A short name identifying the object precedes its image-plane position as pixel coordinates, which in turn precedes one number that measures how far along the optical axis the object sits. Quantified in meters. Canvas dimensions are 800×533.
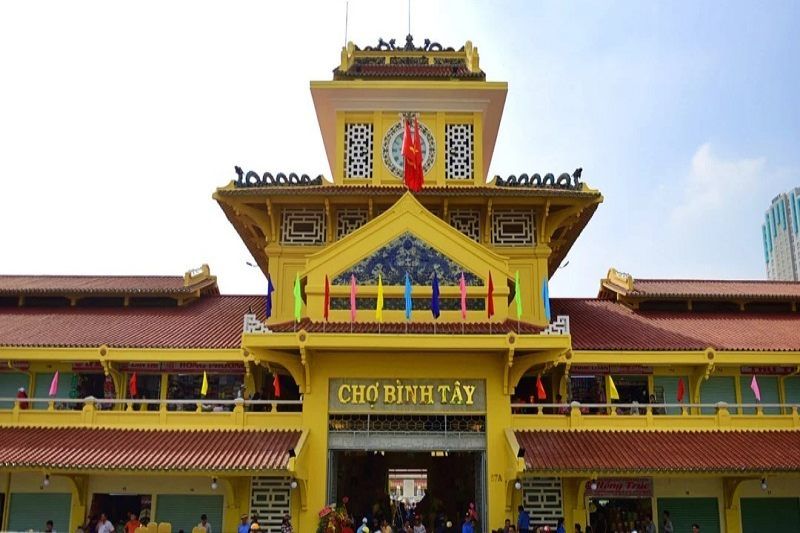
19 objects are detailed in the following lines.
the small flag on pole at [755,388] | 19.96
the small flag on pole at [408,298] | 18.02
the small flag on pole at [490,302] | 18.28
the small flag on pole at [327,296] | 18.30
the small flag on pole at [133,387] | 19.98
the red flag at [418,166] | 21.22
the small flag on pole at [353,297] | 18.08
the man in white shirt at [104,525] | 17.59
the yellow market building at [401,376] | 17.78
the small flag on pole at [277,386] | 19.33
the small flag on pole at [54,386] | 19.81
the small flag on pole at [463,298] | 18.11
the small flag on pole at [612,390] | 19.66
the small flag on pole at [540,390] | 19.30
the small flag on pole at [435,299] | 17.98
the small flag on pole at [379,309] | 18.09
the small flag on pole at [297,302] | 18.25
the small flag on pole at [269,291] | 20.33
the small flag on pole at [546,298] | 19.29
